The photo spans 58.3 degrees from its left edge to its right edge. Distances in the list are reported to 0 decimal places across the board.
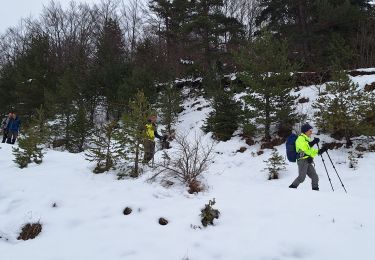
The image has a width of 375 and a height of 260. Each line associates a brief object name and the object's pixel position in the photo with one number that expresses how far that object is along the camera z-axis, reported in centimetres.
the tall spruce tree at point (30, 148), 941
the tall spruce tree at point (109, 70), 2329
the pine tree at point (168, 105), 1980
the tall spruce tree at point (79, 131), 1795
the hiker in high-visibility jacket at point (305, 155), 778
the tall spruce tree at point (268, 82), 1382
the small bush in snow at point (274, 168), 1091
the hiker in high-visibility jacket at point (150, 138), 891
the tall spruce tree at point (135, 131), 848
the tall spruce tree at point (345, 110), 1145
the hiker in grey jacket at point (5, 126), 1697
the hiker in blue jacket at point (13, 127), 1680
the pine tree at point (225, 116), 1559
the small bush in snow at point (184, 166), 771
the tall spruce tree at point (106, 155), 876
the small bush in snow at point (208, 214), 569
